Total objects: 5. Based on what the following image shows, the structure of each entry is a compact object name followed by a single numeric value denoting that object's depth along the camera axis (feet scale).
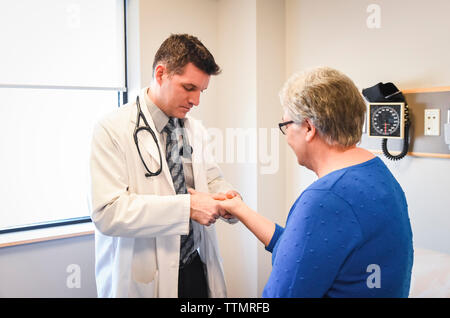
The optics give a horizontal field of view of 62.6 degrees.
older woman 2.75
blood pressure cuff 5.58
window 6.54
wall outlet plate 5.24
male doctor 3.92
